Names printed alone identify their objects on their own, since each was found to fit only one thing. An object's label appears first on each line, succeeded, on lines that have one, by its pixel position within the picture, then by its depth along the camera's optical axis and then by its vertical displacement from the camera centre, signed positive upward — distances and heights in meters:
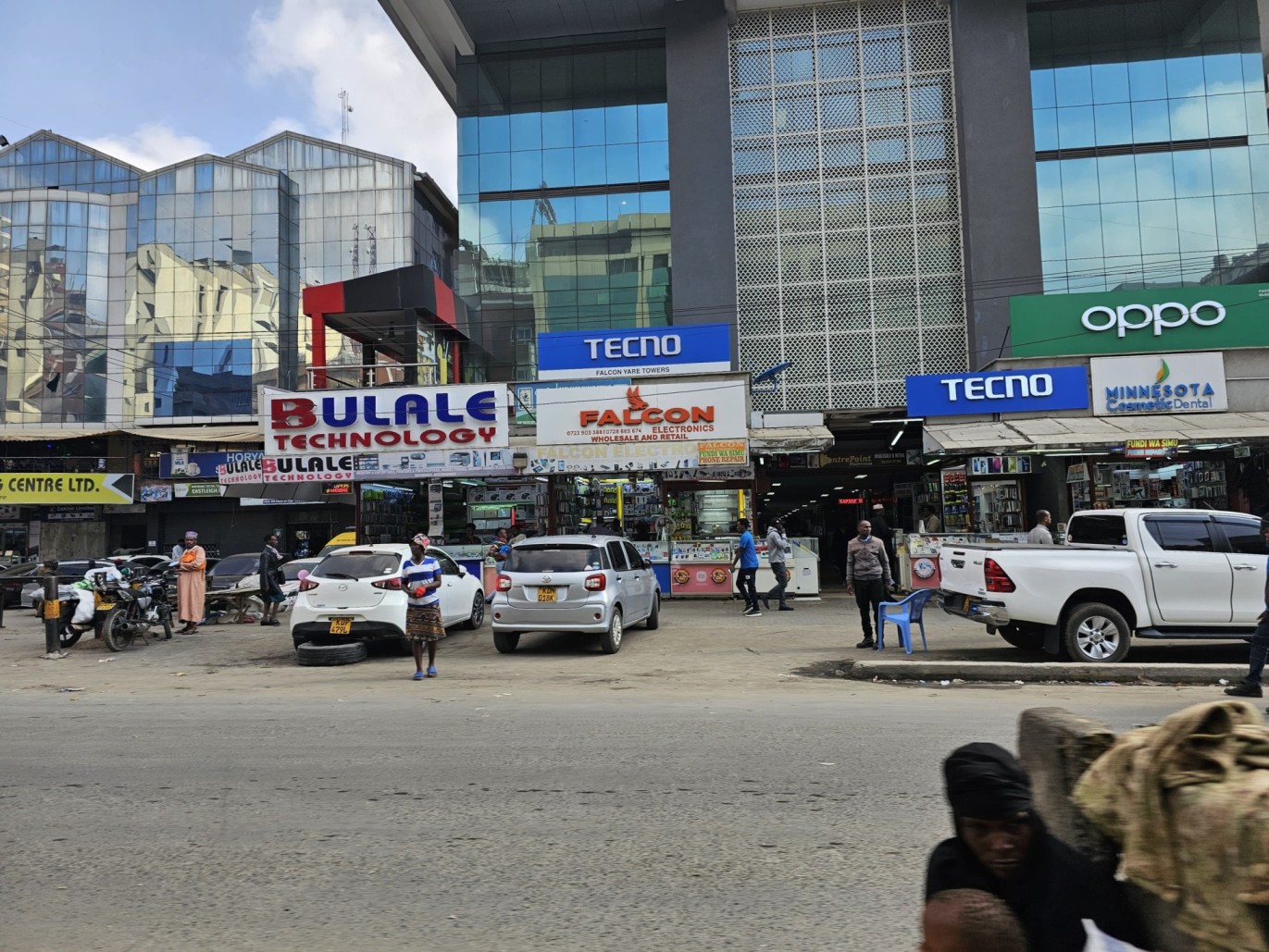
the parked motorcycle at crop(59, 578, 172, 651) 15.12 -0.99
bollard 14.61 -1.02
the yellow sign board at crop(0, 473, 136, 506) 36.78 +2.76
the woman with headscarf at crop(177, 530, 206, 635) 17.23 -0.62
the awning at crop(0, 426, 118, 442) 38.38 +5.23
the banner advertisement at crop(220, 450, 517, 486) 21.62 +2.03
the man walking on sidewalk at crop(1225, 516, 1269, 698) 9.07 -1.35
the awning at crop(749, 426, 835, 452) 21.45 +2.38
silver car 13.10 -0.66
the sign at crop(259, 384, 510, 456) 21.69 +3.16
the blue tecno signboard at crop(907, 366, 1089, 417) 22.28 +3.55
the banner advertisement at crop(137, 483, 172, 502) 38.00 +2.61
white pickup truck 10.75 -0.63
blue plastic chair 12.30 -1.01
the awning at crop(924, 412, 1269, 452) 20.02 +2.36
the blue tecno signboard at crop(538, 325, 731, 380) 24.02 +5.27
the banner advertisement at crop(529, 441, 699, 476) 20.89 +2.02
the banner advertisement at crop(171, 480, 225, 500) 38.59 +2.73
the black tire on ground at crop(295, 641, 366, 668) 13.20 -1.51
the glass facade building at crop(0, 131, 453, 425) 53.94 +16.66
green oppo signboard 24.94 +5.93
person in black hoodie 2.21 -0.82
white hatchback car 13.20 -0.71
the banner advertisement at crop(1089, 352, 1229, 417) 22.00 +3.60
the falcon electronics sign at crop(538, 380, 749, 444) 20.95 +3.07
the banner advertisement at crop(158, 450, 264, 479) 38.31 +3.81
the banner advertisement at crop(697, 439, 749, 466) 20.70 +2.06
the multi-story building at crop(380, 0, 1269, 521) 31.48 +13.29
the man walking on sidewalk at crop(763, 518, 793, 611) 18.77 -0.35
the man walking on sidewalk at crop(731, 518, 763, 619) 17.98 -0.48
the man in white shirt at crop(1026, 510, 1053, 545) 15.66 +0.06
